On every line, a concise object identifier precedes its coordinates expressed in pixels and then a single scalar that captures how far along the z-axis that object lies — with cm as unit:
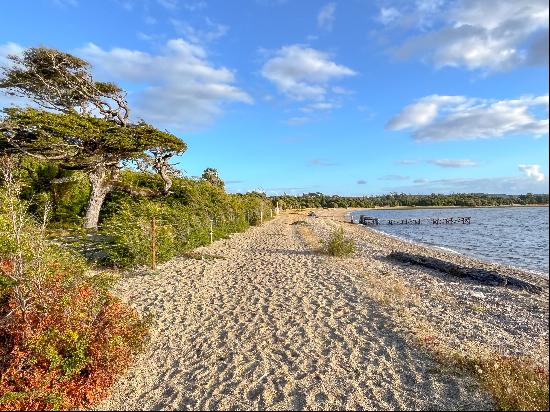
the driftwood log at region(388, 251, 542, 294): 1312
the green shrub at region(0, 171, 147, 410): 503
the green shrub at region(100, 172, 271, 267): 1235
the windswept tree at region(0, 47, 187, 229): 1661
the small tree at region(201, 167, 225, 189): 4361
